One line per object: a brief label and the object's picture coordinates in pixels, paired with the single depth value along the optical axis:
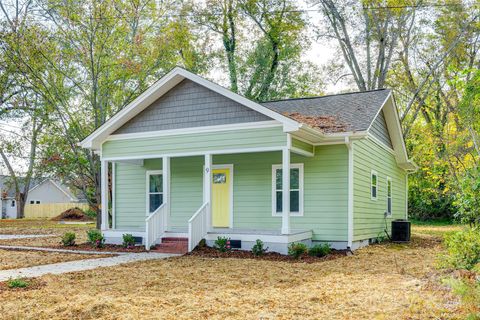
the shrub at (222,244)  12.37
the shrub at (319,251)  11.77
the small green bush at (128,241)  13.70
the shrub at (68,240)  14.44
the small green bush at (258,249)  11.83
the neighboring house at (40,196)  54.59
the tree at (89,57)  19.56
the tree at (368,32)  25.45
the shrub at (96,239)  14.05
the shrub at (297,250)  11.47
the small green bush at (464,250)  7.59
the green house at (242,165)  12.55
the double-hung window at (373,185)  15.09
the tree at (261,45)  27.80
